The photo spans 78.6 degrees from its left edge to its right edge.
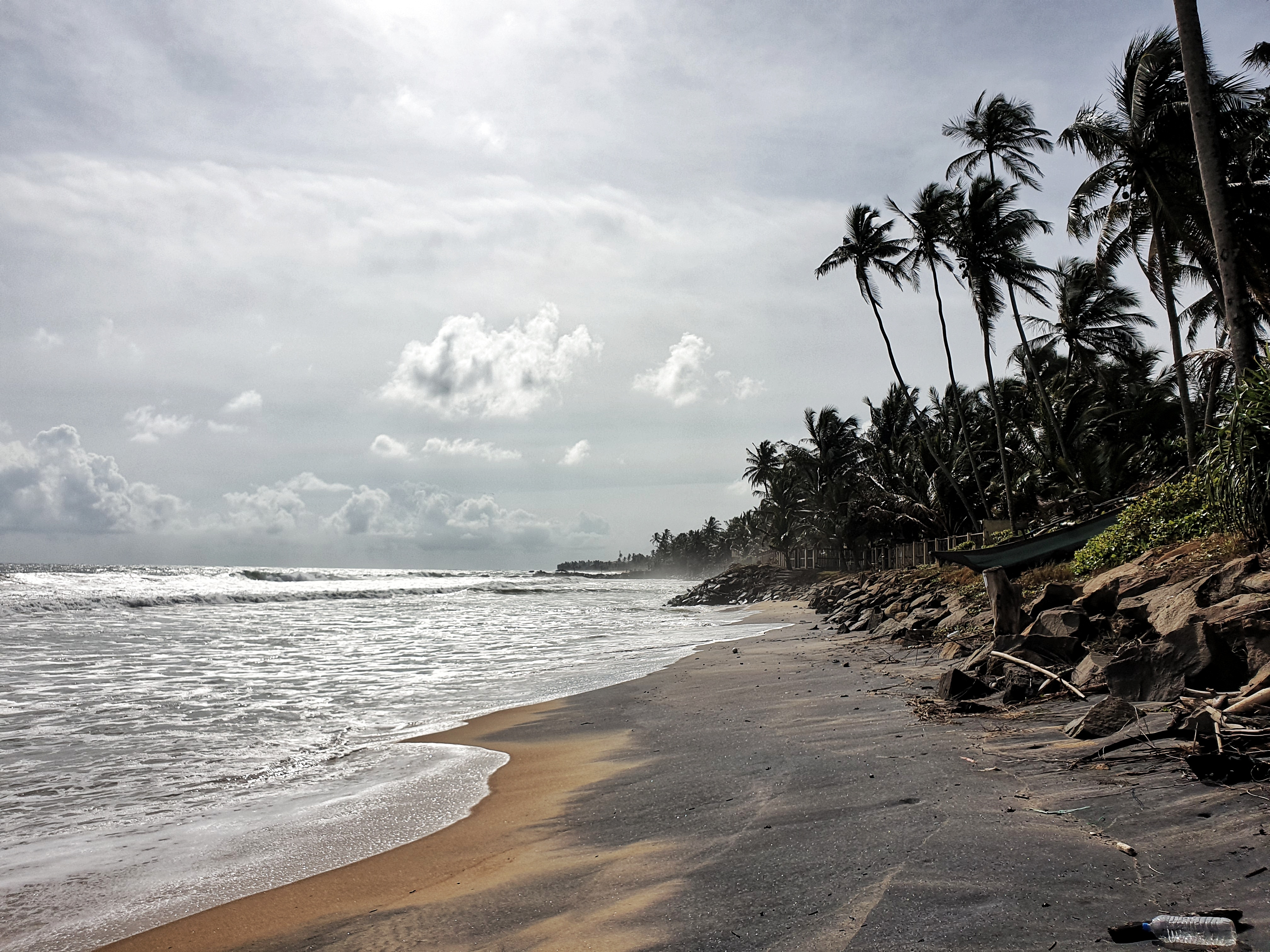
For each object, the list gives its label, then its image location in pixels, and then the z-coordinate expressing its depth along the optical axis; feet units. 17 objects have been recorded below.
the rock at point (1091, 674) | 19.22
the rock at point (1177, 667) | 15.67
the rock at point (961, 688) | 20.66
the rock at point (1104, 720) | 15.11
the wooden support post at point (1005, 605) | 28.32
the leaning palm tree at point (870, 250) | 105.70
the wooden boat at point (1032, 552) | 49.26
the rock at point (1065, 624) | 22.93
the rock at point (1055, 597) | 27.61
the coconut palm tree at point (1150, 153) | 56.85
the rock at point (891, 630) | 41.45
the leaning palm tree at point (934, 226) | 92.38
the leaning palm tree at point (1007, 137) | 86.89
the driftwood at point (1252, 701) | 12.99
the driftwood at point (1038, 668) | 18.79
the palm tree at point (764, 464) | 218.59
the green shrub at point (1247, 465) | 24.57
